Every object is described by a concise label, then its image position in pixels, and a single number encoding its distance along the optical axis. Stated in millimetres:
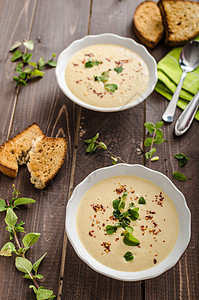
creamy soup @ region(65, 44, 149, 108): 947
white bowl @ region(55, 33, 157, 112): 935
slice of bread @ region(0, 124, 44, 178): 907
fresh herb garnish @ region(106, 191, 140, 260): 817
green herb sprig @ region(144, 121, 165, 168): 907
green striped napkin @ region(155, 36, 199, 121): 993
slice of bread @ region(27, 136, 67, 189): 903
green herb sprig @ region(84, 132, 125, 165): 923
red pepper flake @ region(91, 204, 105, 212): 842
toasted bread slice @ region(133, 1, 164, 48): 1047
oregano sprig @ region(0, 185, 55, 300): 828
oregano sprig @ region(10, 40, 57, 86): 1007
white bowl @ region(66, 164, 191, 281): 804
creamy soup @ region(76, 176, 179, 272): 816
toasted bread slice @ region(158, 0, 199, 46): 1044
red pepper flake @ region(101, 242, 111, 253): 818
